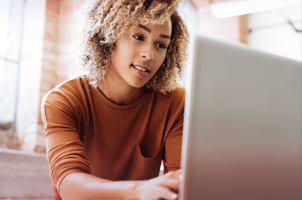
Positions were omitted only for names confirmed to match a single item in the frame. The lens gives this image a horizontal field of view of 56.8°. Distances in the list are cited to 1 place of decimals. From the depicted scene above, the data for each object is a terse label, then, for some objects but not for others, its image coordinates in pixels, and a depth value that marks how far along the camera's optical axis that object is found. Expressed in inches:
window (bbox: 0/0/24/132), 81.8
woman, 37.8
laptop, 17.1
